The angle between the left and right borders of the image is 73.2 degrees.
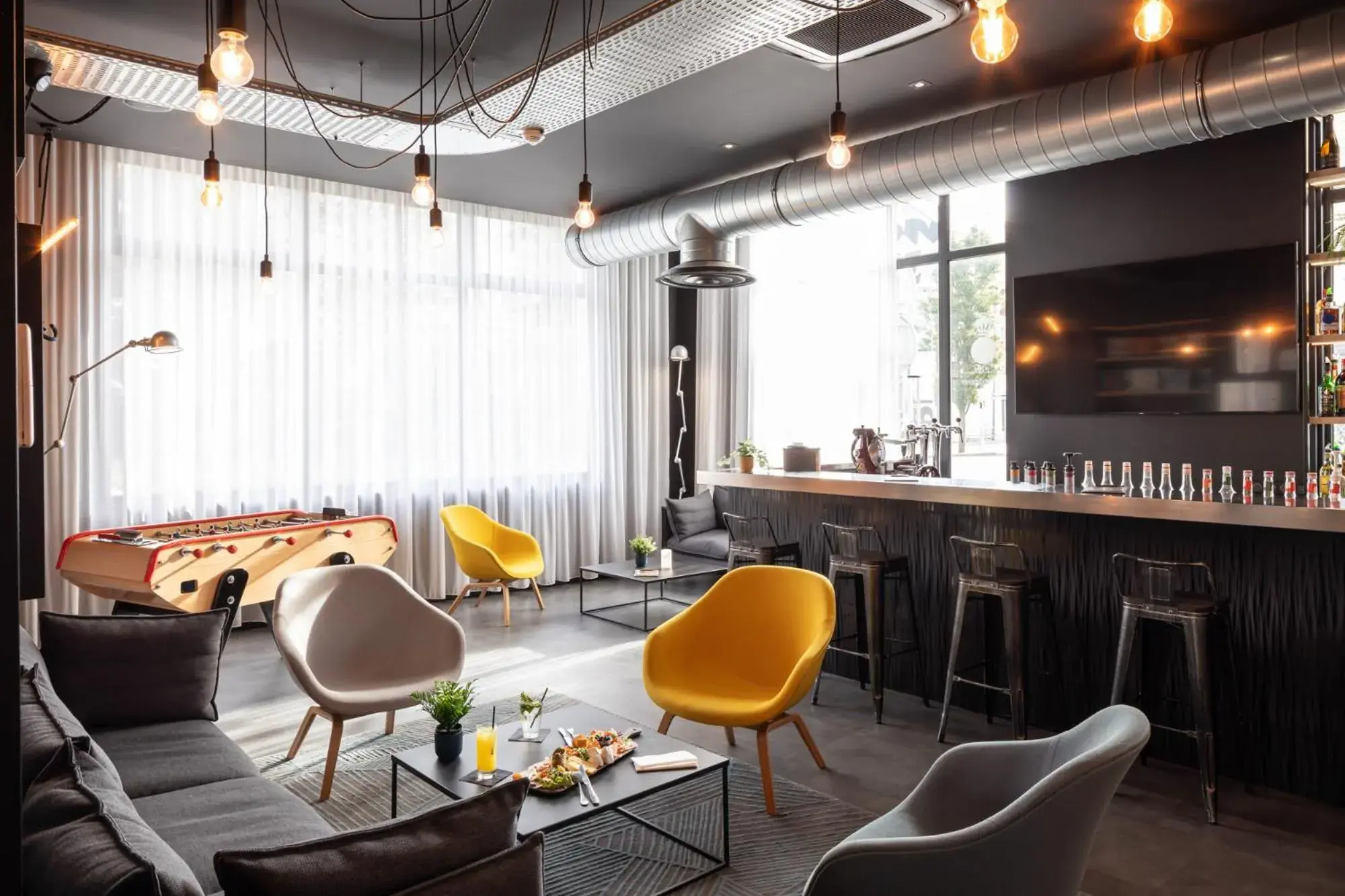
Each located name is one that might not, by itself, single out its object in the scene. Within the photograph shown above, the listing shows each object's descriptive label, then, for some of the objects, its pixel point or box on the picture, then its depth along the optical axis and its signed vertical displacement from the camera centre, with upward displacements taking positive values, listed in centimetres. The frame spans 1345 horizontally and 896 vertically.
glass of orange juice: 275 -95
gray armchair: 184 -84
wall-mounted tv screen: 518 +65
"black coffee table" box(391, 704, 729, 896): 252 -101
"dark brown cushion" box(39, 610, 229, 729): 302 -75
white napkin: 281 -100
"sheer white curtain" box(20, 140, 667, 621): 584 +57
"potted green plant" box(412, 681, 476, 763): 280 -83
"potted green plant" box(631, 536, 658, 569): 645 -75
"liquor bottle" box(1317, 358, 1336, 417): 489 +23
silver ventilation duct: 380 +155
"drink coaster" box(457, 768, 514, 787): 269 -100
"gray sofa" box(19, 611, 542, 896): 139 -68
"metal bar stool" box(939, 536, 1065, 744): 384 -67
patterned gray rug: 285 -136
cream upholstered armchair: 373 -80
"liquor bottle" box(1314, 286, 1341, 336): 489 +67
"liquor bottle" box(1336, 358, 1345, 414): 483 +25
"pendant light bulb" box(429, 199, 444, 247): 363 +90
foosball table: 426 -57
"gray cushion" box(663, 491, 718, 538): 782 -63
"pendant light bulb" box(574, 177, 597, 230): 338 +90
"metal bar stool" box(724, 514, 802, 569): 513 -59
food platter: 265 -98
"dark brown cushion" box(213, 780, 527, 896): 135 -64
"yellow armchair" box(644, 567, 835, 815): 343 -83
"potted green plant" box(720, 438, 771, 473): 571 -8
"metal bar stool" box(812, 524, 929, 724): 437 -72
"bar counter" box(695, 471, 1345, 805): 336 -68
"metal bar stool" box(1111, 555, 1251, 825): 328 -66
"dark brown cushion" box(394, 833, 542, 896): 138 -68
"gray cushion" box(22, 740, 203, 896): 137 -66
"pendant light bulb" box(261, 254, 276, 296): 467 +89
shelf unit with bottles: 502 +95
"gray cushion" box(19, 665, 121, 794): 188 -64
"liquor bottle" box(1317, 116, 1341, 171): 493 +158
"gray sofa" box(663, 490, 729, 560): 745 -72
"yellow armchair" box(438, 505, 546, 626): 647 -79
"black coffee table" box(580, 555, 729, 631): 623 -91
